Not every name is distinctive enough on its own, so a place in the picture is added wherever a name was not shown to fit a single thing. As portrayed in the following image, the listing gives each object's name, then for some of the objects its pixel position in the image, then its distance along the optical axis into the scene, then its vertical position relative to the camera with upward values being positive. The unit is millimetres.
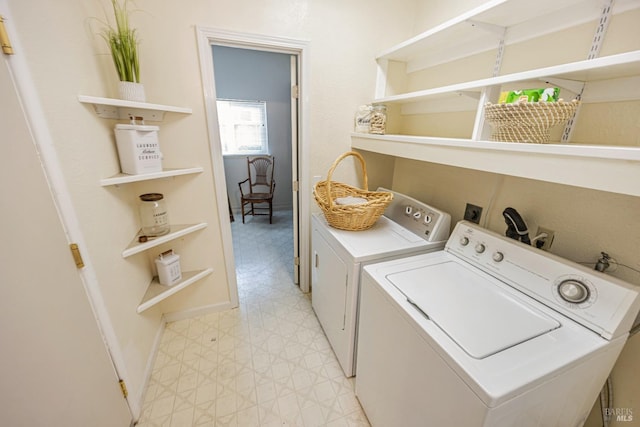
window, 4145 +80
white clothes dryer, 1345 -618
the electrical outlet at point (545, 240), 1132 -450
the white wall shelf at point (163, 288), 1550 -1046
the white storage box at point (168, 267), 1726 -925
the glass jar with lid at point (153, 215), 1595 -538
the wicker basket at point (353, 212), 1501 -457
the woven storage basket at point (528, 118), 821 +65
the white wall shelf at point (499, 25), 981 +518
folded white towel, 1636 -429
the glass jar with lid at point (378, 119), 1789 +105
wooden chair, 4078 -853
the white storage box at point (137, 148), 1304 -98
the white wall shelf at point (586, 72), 673 +210
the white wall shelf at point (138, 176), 1205 -244
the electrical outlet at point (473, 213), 1455 -436
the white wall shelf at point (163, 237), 1382 -648
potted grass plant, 1254 +371
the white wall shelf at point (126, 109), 1124 +108
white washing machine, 691 -610
